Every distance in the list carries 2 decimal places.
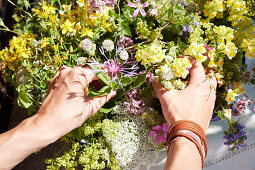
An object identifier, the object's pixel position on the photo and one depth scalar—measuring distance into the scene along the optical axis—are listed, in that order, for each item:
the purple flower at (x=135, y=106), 0.83
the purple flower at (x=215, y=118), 0.86
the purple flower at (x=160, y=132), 0.81
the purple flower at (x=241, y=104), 0.83
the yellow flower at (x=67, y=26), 0.78
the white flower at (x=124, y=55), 0.70
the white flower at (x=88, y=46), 0.71
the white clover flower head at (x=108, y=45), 0.71
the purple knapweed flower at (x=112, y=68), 0.72
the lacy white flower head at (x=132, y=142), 0.83
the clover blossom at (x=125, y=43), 0.81
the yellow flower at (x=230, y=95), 0.74
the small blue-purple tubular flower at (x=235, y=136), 0.83
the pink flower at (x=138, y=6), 0.75
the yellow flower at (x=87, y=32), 0.77
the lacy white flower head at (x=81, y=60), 0.74
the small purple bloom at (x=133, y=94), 0.85
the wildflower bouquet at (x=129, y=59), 0.76
